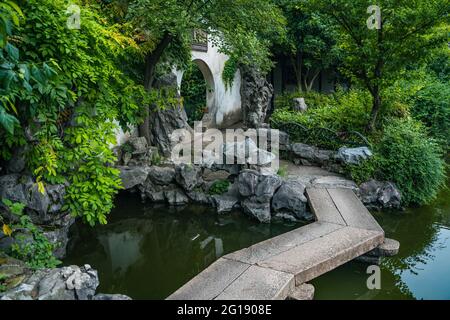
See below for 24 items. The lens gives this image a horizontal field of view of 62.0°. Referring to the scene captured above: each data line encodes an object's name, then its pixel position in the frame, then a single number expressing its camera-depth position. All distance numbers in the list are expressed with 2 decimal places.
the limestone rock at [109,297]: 3.46
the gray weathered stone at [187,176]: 7.56
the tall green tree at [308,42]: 14.53
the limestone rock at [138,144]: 8.81
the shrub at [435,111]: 11.44
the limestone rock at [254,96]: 13.55
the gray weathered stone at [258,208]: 6.86
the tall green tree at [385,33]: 7.60
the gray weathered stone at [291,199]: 6.79
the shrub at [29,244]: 4.36
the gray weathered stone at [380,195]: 7.32
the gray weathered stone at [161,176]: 7.75
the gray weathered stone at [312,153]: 8.62
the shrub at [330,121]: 9.16
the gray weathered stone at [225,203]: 7.29
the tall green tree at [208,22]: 6.80
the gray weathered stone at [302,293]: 4.11
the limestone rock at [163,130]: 10.03
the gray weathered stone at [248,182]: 6.99
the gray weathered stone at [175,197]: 7.67
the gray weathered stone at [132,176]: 7.46
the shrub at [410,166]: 7.49
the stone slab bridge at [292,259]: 3.97
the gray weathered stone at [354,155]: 7.76
